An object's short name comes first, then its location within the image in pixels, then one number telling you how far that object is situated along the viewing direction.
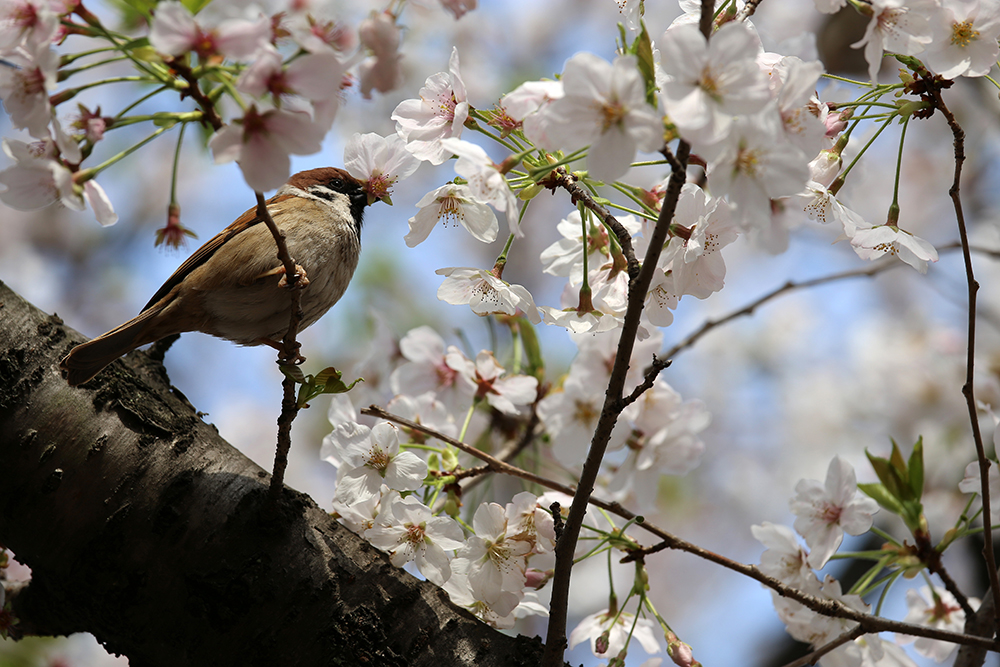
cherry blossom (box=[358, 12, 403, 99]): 4.47
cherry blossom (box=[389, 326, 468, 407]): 4.68
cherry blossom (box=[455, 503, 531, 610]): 4.57
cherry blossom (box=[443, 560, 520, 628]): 4.58
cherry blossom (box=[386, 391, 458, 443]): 4.66
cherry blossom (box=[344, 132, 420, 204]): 4.57
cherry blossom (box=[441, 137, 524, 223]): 4.51
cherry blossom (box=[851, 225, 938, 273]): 4.55
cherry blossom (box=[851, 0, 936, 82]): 4.52
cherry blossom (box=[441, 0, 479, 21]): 4.49
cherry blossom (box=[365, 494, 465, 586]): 4.57
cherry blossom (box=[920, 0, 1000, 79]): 4.54
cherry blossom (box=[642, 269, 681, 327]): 4.56
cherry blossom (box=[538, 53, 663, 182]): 4.47
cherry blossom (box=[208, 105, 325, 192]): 4.46
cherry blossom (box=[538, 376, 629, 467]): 4.67
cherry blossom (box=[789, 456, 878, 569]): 4.60
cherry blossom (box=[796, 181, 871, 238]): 4.55
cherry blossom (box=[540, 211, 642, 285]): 4.59
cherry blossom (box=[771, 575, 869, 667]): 4.60
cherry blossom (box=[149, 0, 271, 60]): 4.46
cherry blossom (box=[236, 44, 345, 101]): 4.46
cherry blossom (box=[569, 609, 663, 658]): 4.60
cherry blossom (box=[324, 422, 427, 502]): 4.58
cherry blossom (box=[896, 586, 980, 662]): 4.65
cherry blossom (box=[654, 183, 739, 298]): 4.54
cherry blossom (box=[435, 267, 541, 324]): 4.56
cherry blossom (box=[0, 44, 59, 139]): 4.47
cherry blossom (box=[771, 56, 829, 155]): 4.49
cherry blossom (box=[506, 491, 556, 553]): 4.58
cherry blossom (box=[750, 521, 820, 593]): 4.61
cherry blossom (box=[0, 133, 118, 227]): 4.48
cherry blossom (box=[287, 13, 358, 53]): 4.46
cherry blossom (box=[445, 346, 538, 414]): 4.66
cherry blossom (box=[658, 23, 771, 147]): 4.47
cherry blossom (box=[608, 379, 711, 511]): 4.67
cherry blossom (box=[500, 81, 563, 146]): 4.50
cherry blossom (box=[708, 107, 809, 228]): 4.47
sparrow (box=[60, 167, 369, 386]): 4.66
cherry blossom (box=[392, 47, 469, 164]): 4.55
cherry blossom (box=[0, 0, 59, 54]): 4.47
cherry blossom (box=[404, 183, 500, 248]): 4.55
